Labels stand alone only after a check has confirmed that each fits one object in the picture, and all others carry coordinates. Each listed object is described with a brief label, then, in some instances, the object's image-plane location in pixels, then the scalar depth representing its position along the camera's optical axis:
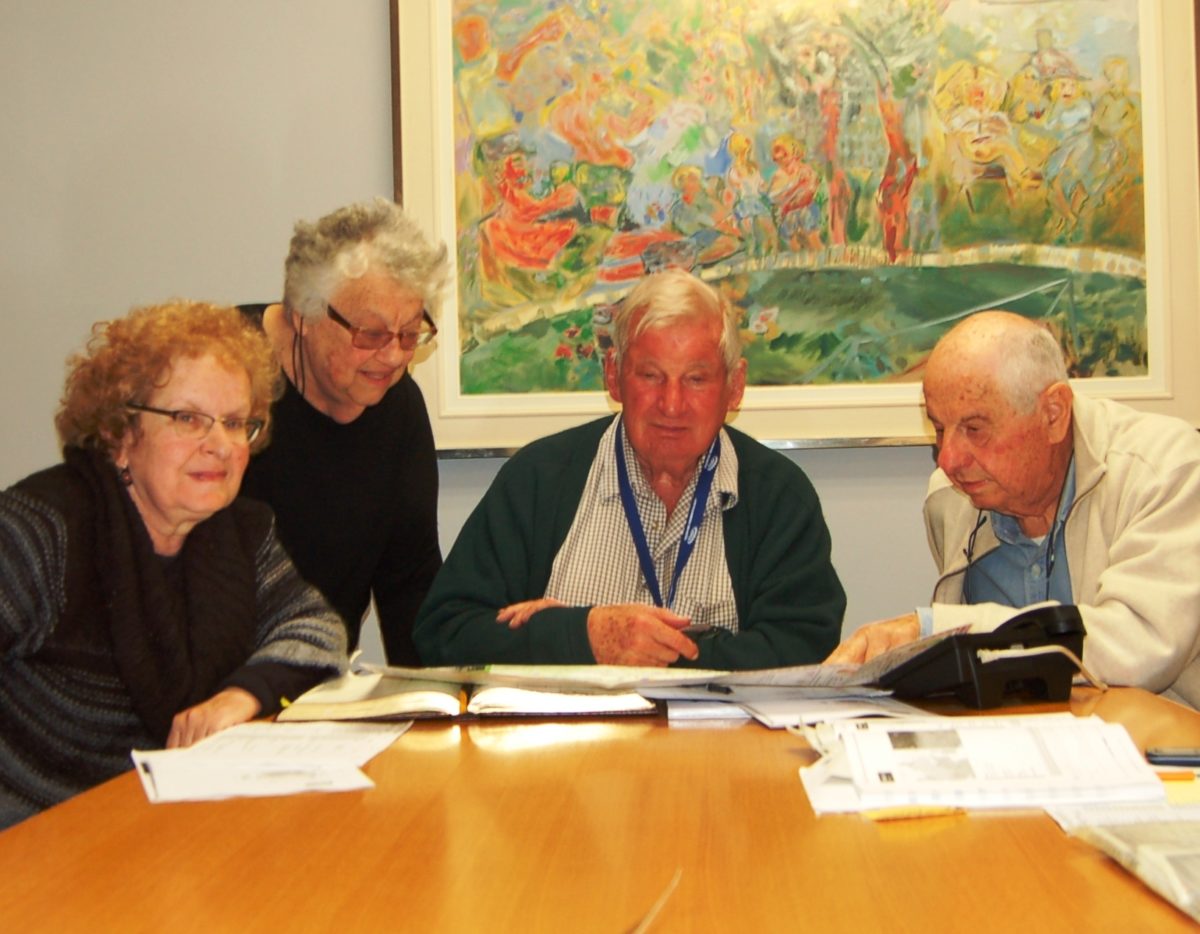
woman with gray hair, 2.52
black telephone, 1.60
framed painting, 3.09
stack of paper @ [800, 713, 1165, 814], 1.15
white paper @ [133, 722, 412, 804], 1.26
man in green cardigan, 2.21
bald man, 1.85
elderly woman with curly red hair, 1.81
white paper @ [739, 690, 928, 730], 1.53
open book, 1.61
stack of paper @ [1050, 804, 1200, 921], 0.89
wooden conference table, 0.90
